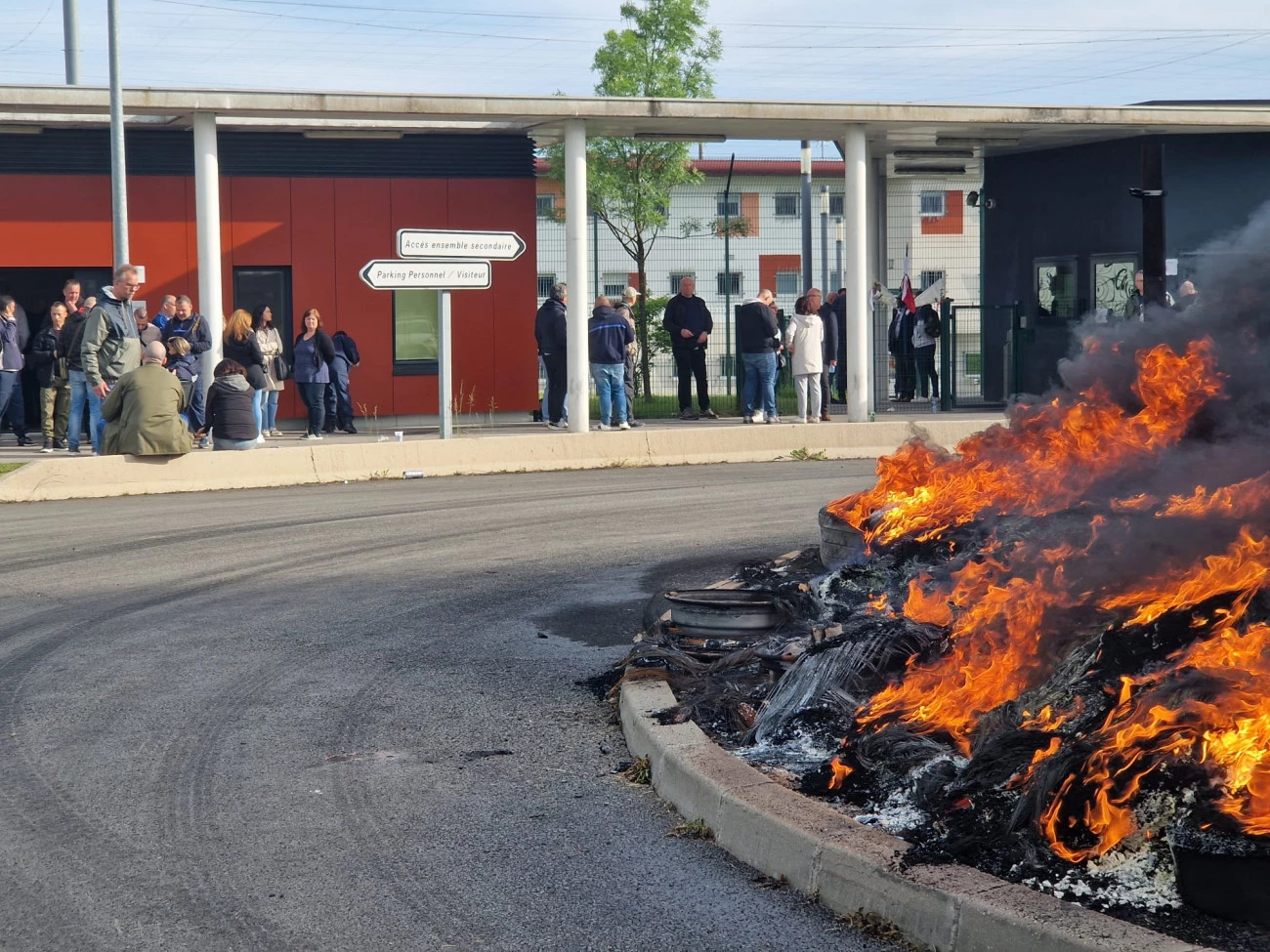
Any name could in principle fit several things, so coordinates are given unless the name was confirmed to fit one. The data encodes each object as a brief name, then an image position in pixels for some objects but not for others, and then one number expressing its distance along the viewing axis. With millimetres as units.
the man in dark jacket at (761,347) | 20906
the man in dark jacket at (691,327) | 22297
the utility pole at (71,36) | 25391
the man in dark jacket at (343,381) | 21047
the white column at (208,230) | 19188
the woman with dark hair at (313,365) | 20172
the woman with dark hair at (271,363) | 19500
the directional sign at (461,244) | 17484
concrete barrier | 15484
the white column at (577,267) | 20297
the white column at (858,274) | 21688
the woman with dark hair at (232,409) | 16500
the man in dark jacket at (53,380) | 18078
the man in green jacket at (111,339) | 16297
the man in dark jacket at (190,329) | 18312
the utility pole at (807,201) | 29400
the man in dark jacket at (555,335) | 21109
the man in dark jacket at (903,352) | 25875
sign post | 17328
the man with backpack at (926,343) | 24906
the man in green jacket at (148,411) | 15516
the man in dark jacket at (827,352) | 22516
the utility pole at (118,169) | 18188
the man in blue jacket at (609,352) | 20266
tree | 32906
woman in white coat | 21156
